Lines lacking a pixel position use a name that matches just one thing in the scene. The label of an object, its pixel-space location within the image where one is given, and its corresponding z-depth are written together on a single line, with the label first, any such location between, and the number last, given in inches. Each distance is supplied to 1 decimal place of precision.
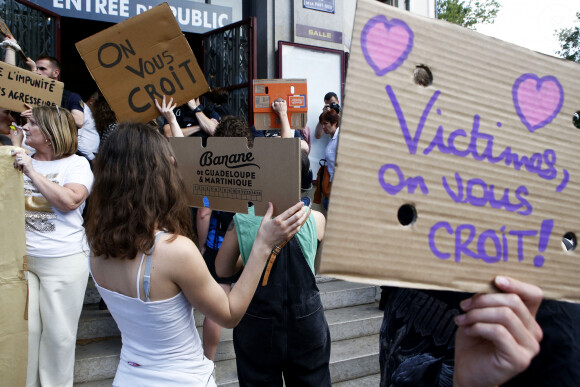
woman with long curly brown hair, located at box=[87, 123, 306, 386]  65.9
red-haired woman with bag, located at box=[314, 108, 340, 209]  234.5
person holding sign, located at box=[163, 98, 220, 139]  174.6
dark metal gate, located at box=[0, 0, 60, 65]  199.6
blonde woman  113.7
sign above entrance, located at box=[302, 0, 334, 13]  269.6
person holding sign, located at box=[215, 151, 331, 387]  90.7
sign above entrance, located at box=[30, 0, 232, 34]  237.6
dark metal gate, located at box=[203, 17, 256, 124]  248.2
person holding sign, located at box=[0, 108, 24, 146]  134.3
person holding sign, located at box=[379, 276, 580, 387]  30.3
